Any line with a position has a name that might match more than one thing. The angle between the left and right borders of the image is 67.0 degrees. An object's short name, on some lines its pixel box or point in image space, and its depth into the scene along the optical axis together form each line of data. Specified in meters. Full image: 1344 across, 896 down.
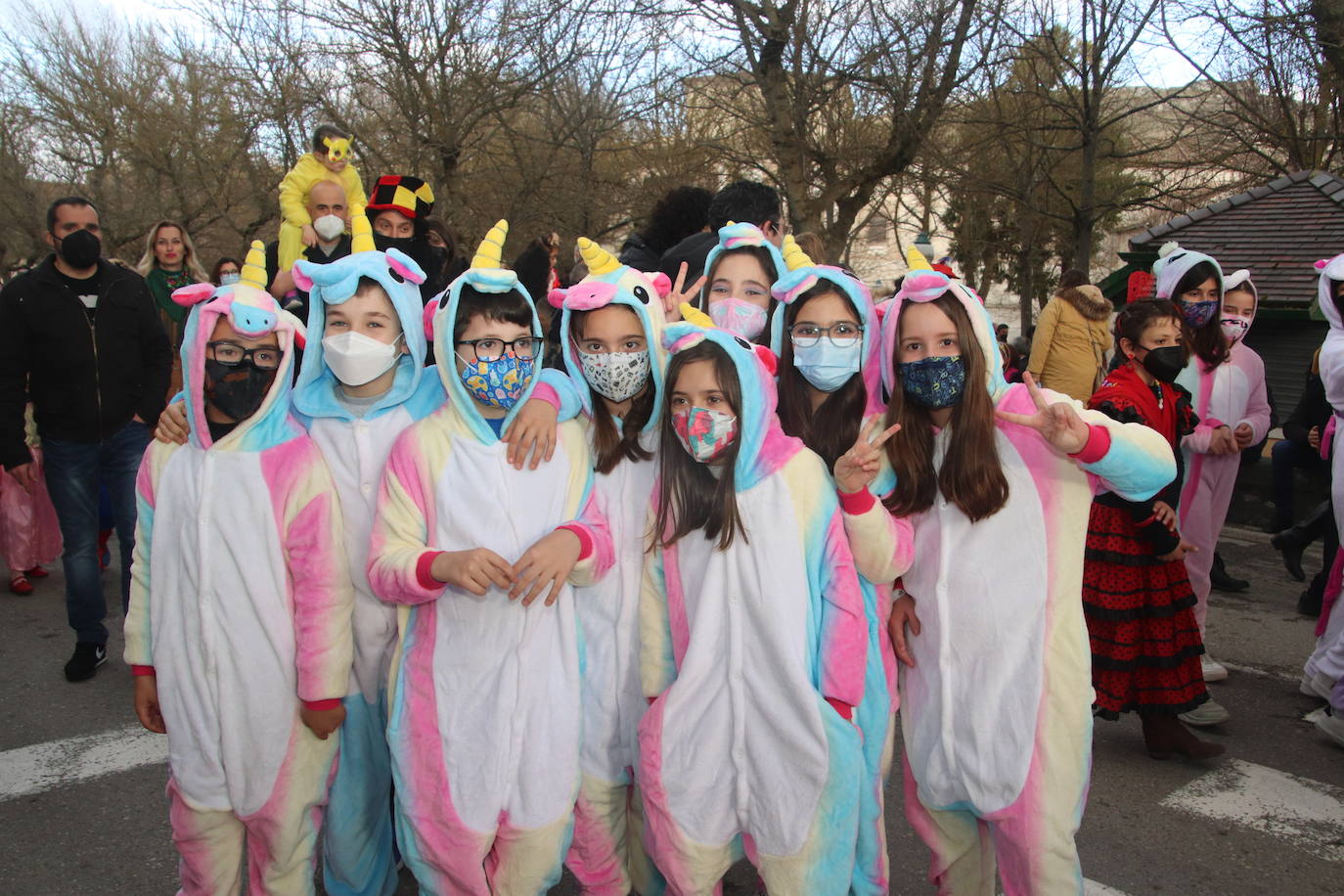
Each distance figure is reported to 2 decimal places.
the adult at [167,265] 6.93
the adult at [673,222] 5.68
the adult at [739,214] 4.80
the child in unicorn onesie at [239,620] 2.75
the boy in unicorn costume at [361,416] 2.93
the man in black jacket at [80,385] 5.16
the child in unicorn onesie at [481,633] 2.62
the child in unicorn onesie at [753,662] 2.58
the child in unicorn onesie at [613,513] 2.89
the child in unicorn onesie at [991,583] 2.63
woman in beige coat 8.25
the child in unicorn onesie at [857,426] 2.66
